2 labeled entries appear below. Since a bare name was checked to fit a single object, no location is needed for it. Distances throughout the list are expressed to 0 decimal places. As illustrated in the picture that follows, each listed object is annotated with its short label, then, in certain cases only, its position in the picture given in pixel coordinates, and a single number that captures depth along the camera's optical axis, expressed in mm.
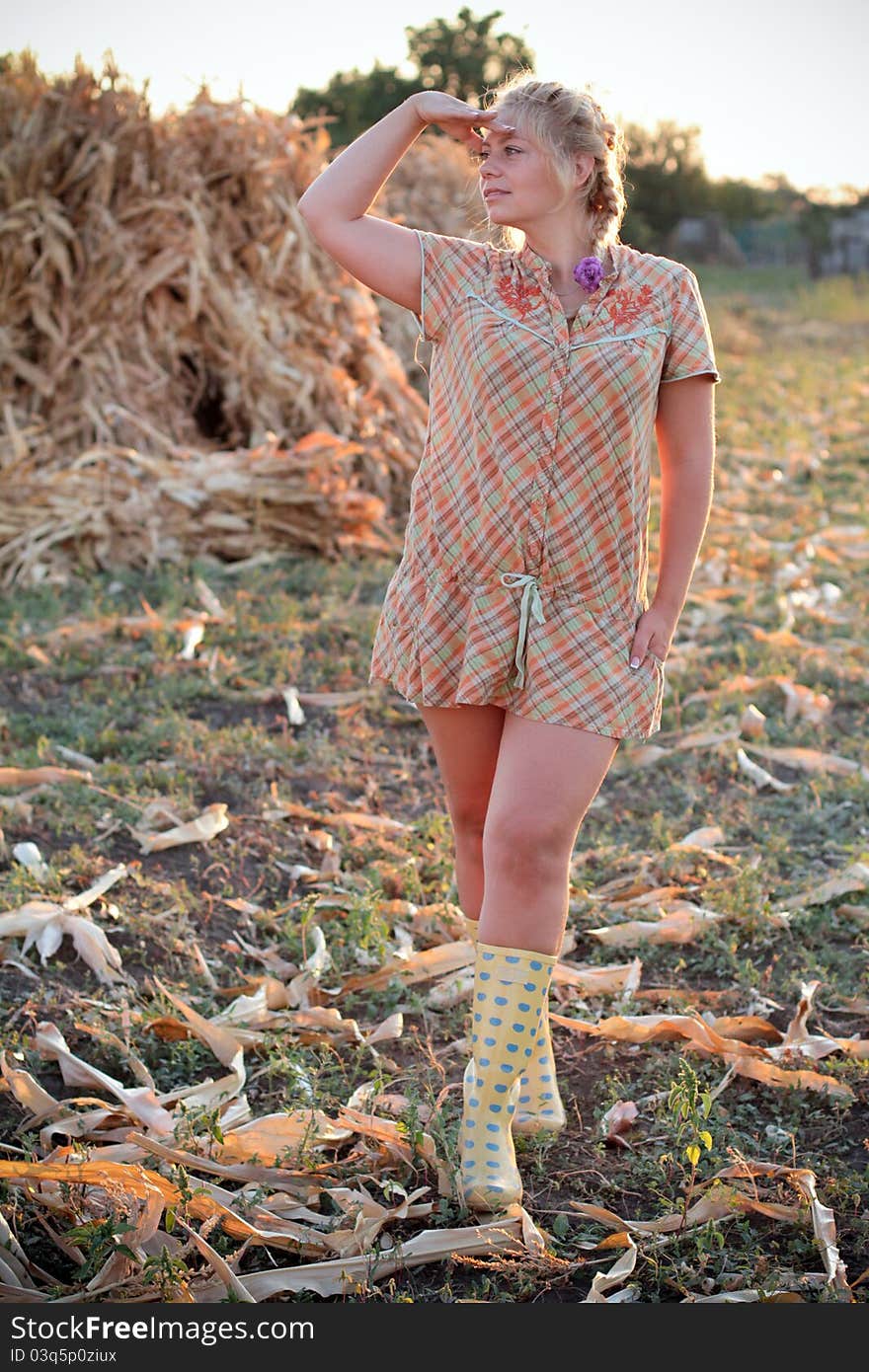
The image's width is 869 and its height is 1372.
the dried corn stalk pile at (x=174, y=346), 7215
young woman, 2580
